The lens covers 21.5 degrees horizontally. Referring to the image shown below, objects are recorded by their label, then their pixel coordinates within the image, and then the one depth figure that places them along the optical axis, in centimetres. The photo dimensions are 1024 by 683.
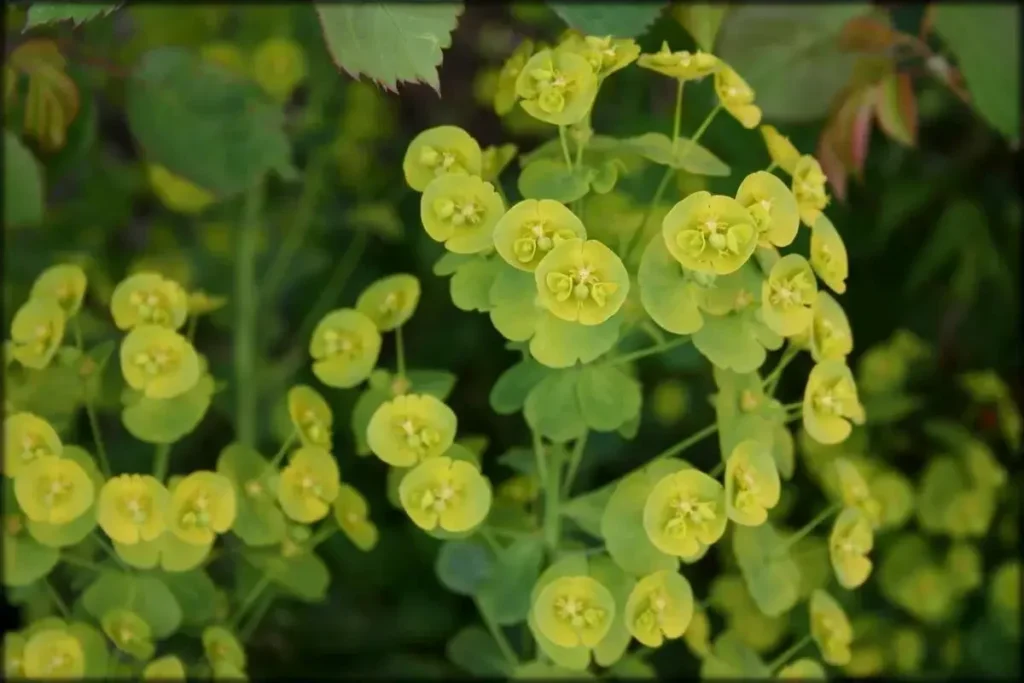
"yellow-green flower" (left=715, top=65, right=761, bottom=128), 55
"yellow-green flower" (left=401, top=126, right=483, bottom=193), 55
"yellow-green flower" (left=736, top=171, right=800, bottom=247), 53
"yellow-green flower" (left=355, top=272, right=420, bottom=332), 57
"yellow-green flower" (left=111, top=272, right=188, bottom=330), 56
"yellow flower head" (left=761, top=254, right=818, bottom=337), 54
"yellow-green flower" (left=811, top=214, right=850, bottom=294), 55
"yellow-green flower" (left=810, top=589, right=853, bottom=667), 57
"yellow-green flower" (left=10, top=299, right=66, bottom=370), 56
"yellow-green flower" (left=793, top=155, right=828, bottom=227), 55
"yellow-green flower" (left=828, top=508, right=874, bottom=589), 56
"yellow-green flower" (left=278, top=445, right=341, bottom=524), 56
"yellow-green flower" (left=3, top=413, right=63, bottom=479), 55
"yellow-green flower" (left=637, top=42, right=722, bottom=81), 55
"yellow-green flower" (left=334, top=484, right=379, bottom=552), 57
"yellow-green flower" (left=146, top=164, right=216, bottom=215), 65
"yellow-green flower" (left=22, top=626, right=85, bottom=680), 56
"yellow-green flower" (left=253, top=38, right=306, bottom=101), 67
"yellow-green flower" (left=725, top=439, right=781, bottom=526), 54
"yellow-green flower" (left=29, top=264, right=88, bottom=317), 57
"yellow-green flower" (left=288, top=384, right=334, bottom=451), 57
